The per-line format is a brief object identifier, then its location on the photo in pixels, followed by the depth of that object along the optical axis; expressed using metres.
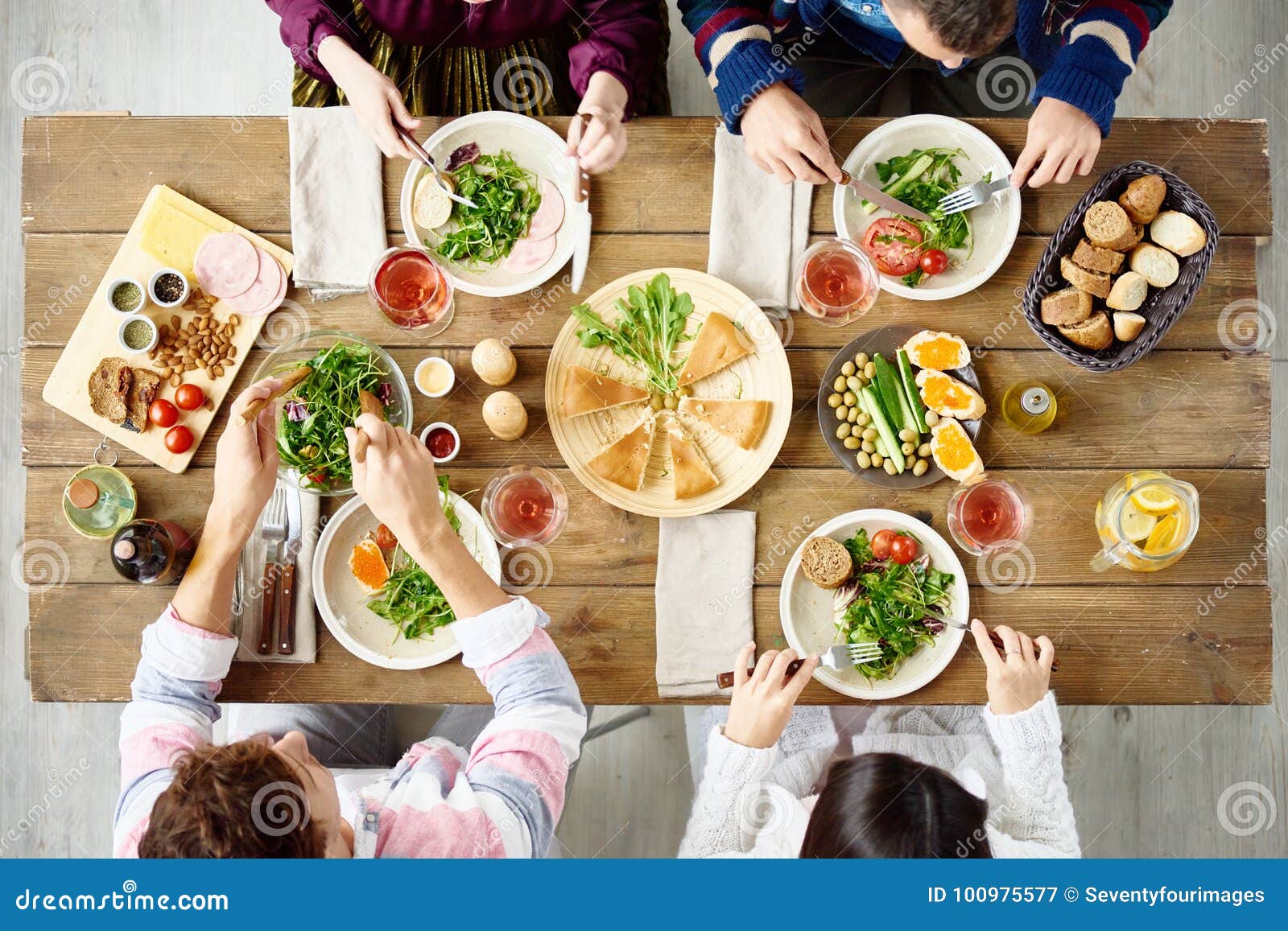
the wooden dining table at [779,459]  1.92
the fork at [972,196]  1.89
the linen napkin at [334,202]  1.94
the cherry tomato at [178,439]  1.91
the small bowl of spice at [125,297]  1.92
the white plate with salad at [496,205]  1.94
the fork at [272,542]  1.91
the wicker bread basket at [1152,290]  1.78
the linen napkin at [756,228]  1.95
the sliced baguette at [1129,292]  1.78
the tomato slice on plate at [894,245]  1.92
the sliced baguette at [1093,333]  1.79
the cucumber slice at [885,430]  1.88
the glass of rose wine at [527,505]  1.90
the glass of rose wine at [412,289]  1.90
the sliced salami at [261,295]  1.93
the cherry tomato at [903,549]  1.88
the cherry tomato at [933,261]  1.91
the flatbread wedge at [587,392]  1.90
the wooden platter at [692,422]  1.90
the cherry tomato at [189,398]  1.91
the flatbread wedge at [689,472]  1.89
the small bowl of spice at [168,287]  1.91
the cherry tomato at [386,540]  1.91
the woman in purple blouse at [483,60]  1.91
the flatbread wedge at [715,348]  1.89
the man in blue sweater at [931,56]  1.86
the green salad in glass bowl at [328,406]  1.85
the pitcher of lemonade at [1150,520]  1.82
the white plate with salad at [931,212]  1.92
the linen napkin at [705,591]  1.92
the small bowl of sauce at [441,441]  1.91
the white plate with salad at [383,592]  1.89
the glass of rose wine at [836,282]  1.92
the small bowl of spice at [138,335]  1.89
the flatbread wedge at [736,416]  1.90
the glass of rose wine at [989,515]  1.89
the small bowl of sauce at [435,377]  1.92
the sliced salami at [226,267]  1.93
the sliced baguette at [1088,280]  1.80
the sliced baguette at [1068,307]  1.79
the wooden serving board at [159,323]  1.93
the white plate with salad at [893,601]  1.88
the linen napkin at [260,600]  1.90
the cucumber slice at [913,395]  1.89
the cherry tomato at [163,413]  1.90
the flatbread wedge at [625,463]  1.90
